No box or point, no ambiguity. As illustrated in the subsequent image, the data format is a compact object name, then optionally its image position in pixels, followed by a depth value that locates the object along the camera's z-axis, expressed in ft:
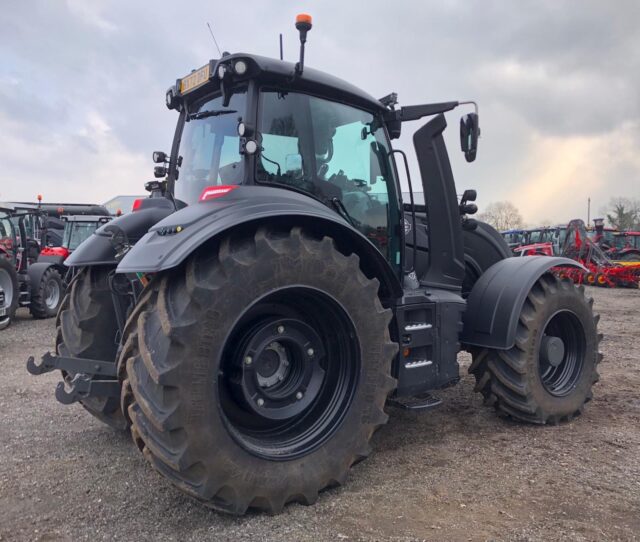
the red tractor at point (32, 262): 34.22
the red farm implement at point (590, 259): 59.41
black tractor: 8.63
